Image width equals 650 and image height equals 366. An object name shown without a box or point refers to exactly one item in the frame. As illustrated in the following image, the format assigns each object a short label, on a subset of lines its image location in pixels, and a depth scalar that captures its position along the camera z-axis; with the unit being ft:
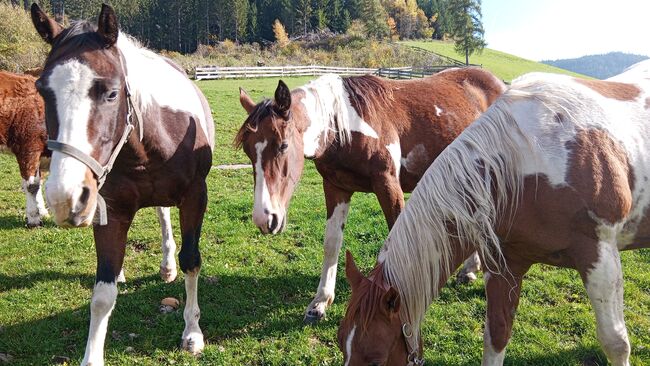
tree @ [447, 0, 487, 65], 180.14
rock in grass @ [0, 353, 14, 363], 11.60
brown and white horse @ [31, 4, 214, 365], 7.68
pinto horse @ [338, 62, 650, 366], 8.12
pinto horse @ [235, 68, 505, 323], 10.98
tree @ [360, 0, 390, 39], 233.35
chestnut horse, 22.44
